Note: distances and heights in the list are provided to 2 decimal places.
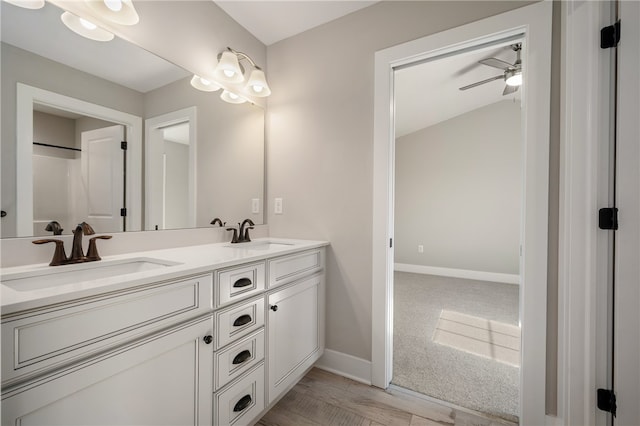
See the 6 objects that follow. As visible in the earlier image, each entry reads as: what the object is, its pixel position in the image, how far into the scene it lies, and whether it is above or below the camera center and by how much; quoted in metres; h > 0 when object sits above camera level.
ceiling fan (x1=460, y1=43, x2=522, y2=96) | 2.46 +1.37
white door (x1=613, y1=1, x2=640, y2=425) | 1.04 -0.04
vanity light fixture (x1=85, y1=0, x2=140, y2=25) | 1.18 +0.88
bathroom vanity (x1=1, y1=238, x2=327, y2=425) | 0.68 -0.42
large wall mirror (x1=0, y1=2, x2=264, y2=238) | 1.03 +0.36
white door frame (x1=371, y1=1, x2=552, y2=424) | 1.31 +0.18
